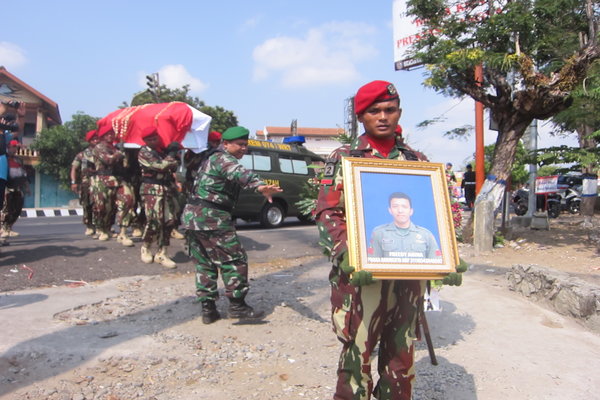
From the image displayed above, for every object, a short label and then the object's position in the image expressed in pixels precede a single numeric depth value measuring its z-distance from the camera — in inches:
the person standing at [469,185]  544.1
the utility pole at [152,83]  625.8
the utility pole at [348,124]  307.8
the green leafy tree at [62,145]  860.0
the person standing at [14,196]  259.4
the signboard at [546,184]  502.3
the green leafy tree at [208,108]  964.5
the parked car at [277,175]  416.5
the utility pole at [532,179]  380.2
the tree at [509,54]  268.5
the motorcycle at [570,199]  562.5
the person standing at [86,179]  286.0
